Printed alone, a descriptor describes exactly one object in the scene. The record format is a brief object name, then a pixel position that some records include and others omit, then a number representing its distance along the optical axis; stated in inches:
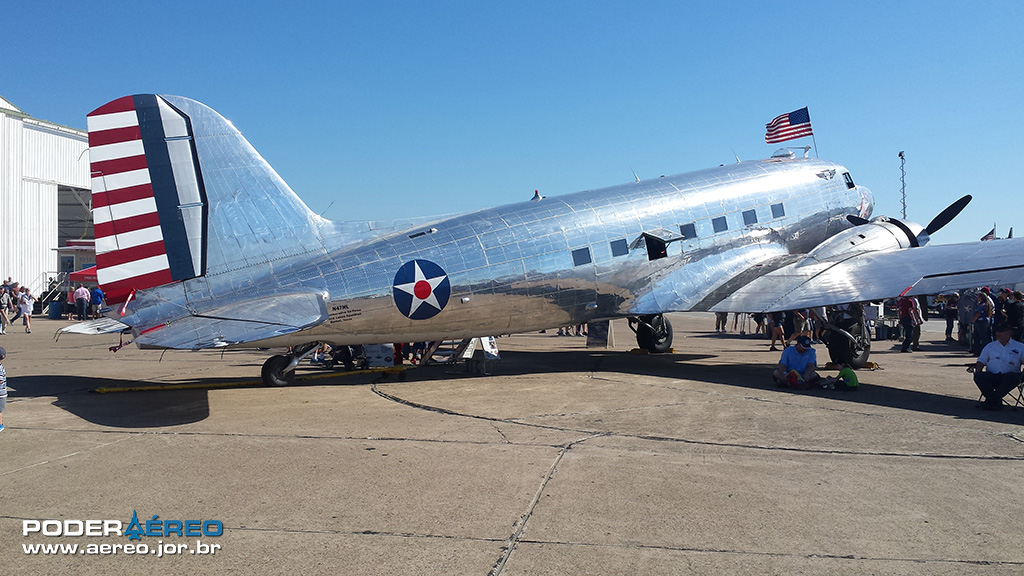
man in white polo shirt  391.2
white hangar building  1573.6
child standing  338.3
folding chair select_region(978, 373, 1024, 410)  402.5
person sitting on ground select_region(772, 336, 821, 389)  484.7
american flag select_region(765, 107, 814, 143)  813.2
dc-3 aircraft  415.8
